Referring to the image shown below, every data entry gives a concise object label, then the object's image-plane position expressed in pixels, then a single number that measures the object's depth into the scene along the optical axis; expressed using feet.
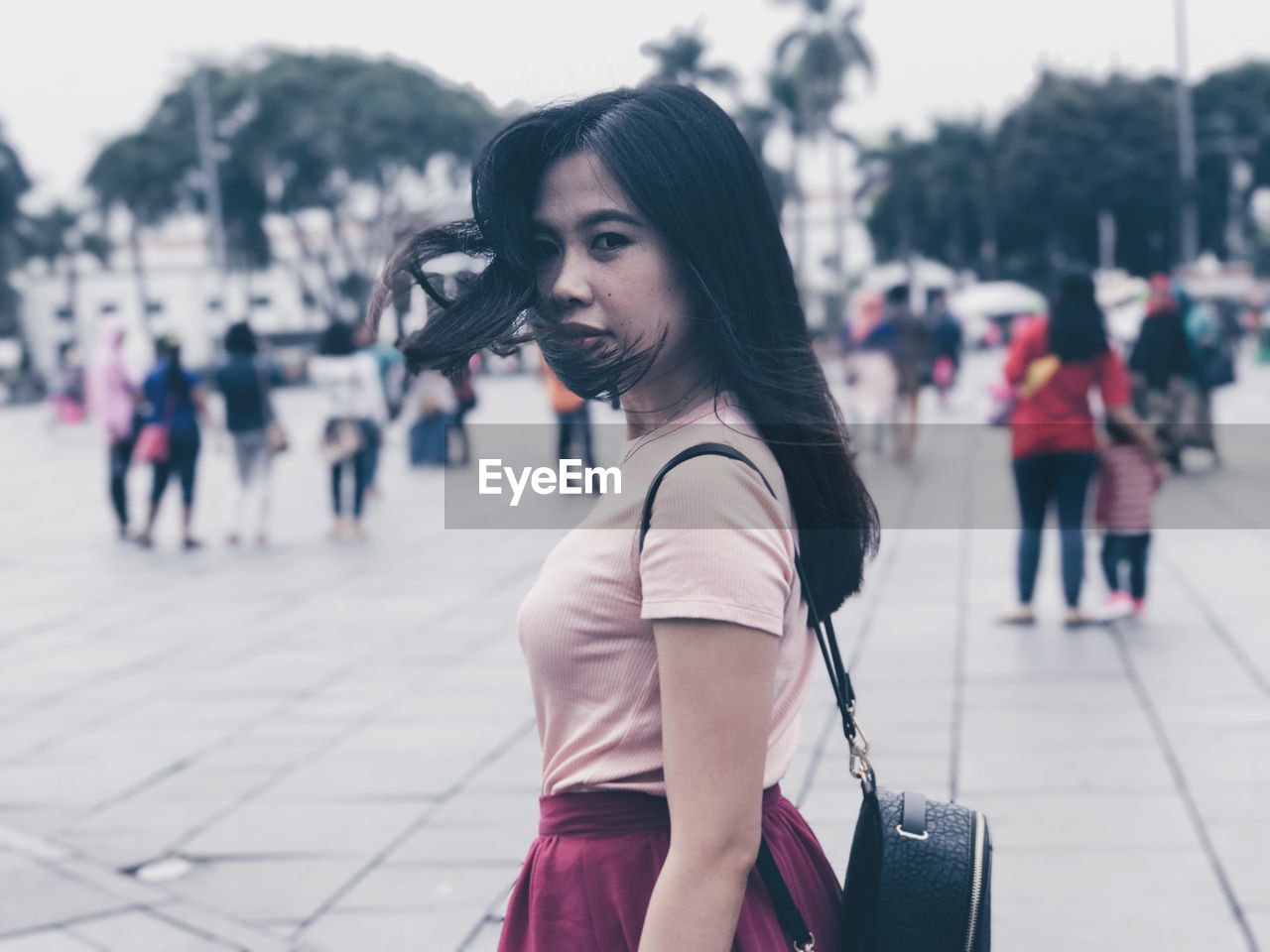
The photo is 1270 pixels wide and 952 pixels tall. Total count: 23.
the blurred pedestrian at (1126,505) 22.39
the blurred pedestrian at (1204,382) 39.75
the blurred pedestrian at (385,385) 36.04
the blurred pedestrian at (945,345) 64.28
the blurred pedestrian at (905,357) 47.09
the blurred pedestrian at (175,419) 35.14
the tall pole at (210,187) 120.67
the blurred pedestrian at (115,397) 36.60
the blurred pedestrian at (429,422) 48.65
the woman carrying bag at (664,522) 4.44
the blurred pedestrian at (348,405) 34.88
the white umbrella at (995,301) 137.08
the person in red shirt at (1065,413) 21.72
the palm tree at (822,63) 152.66
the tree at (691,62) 148.56
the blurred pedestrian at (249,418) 35.01
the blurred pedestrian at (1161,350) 35.53
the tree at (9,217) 168.25
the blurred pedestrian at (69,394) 102.17
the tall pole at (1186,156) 93.40
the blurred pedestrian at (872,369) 45.57
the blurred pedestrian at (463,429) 43.64
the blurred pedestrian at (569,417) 37.96
